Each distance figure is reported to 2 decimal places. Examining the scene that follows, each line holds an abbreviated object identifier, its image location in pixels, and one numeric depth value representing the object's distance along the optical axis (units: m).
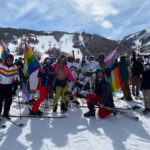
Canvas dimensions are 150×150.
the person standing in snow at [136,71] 8.55
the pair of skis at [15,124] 4.69
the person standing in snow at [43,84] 5.70
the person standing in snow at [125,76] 8.08
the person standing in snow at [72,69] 7.37
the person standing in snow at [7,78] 5.07
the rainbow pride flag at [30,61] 6.02
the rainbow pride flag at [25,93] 6.89
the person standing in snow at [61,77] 6.06
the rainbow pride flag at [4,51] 7.74
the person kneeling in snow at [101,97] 5.48
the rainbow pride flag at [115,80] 7.69
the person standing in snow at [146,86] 6.12
